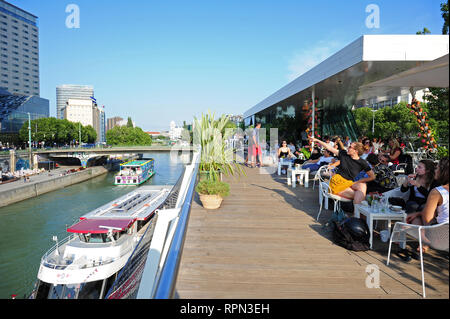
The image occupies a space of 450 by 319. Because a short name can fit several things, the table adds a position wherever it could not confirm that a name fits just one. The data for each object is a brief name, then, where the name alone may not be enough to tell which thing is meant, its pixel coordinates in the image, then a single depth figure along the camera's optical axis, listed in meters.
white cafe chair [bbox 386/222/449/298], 1.88
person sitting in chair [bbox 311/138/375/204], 4.09
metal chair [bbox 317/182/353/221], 4.06
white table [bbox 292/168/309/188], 6.67
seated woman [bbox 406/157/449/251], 2.37
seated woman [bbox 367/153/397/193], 4.51
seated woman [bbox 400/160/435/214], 3.21
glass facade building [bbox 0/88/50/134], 69.12
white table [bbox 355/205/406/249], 3.19
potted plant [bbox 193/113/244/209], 5.43
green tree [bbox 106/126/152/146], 99.69
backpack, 3.16
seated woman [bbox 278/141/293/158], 8.81
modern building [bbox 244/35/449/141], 5.71
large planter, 4.71
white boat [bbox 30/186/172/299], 10.62
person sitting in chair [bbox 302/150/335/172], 7.00
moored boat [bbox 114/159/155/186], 39.31
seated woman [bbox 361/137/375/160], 6.53
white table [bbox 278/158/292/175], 8.37
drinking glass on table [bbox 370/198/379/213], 3.39
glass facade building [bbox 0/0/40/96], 104.62
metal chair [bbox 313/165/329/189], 5.81
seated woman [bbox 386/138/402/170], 6.12
